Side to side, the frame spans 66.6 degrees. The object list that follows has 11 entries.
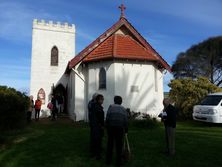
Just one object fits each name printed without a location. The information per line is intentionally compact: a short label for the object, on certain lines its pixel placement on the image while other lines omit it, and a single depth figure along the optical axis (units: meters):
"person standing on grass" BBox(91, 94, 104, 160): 4.84
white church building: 11.35
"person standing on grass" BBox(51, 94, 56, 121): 12.35
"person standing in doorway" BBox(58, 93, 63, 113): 16.03
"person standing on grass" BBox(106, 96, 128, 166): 4.46
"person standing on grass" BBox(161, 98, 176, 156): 5.01
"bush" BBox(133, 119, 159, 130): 9.26
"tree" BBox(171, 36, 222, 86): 33.56
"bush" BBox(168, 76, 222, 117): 13.12
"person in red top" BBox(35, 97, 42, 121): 12.60
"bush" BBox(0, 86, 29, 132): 7.95
